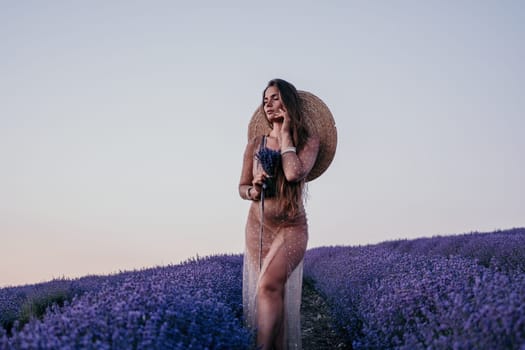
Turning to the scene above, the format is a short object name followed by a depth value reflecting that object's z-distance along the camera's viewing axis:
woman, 3.12
